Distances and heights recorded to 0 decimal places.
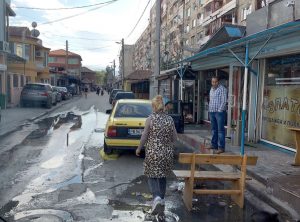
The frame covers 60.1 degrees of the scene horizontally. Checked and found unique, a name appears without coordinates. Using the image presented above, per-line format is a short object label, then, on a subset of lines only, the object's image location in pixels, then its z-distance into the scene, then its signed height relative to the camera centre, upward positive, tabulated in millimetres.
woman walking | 3849 -748
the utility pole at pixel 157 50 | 13721 +2615
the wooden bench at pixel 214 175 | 4026 -1243
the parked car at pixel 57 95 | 24444 +281
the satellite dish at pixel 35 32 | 24674 +6292
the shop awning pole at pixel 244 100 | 5942 -35
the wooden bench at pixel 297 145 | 5350 -971
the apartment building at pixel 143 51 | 62522 +13600
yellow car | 6539 -846
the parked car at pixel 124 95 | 16907 +235
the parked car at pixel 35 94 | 19192 +311
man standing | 6544 -276
